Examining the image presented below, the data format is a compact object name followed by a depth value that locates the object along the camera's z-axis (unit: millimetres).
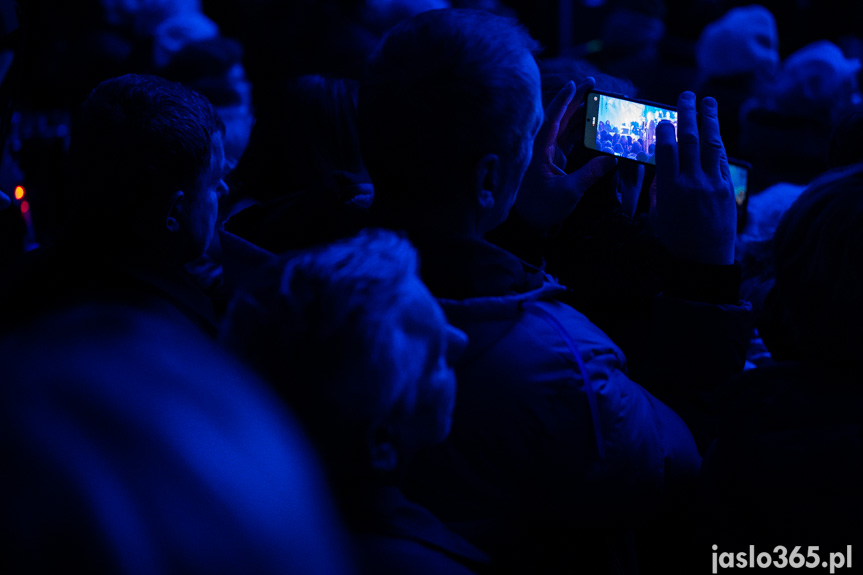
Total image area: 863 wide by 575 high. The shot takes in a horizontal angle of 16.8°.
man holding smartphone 2940
